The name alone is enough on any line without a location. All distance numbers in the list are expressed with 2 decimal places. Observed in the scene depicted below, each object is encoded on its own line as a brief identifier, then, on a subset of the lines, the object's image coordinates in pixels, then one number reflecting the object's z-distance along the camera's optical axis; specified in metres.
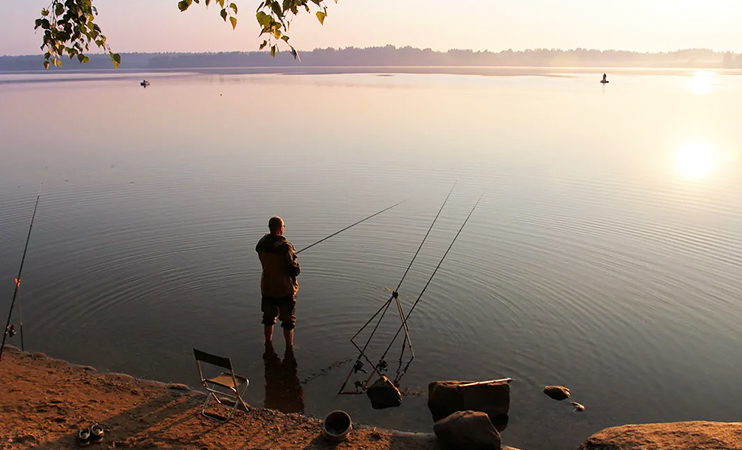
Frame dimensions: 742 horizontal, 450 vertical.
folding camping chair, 6.07
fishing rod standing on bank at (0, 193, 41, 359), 7.45
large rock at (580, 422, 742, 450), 5.71
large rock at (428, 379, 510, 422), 6.80
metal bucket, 6.08
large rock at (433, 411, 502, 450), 6.02
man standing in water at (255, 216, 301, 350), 7.54
